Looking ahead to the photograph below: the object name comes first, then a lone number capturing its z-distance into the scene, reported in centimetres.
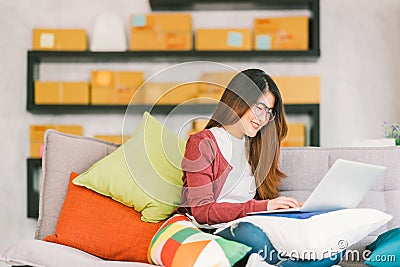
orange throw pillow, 206
